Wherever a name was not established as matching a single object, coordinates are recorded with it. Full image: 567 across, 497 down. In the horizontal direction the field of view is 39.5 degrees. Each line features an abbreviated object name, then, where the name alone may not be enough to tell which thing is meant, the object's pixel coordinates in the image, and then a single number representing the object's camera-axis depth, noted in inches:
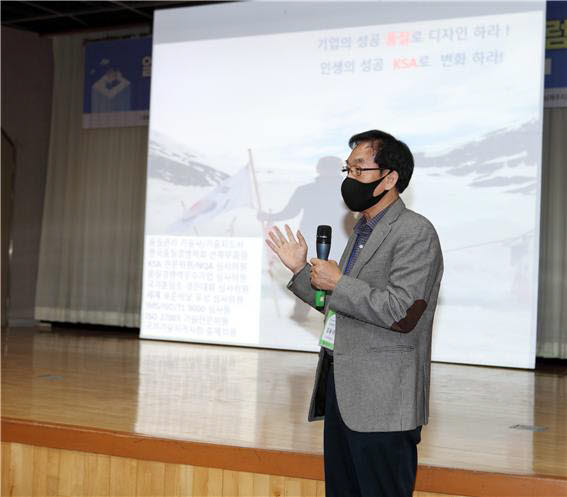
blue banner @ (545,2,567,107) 238.5
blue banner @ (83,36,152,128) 307.1
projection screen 213.9
